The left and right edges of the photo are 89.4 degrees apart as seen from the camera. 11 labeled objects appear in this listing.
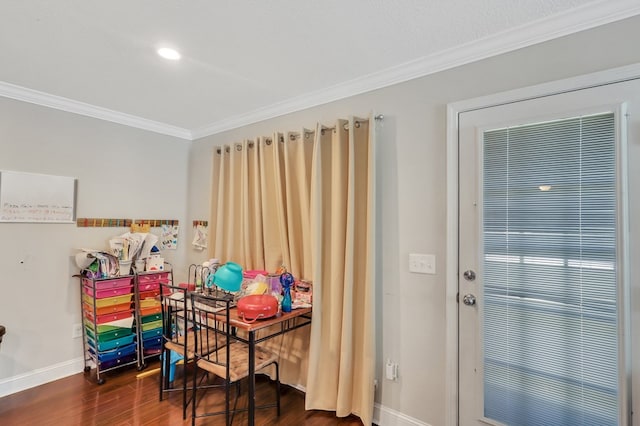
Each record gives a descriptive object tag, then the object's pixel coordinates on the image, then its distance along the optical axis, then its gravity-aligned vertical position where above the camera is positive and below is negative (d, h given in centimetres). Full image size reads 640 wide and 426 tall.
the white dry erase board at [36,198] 254 +15
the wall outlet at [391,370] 215 -99
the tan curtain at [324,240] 222 -14
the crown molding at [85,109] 256 +98
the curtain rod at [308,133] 228 +72
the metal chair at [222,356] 205 -96
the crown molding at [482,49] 154 +101
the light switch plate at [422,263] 203 -25
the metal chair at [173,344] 228 -93
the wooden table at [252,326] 197 -65
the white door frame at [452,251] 191 -16
